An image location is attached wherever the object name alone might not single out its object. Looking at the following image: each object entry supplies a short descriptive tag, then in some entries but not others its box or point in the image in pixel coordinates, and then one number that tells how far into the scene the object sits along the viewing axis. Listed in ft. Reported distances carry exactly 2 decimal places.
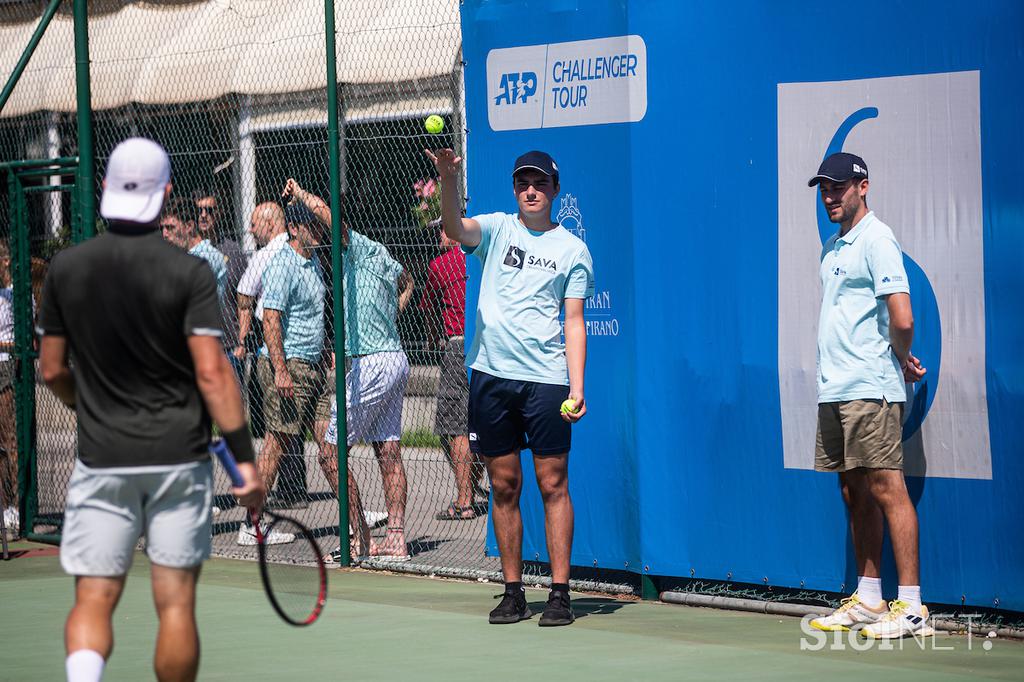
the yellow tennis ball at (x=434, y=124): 46.66
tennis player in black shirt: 28.56
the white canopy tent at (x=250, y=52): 57.55
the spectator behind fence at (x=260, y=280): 61.06
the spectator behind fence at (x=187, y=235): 63.83
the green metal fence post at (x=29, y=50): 57.17
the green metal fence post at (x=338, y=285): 52.77
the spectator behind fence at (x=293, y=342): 56.84
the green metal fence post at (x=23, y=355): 61.06
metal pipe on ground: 41.23
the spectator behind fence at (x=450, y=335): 57.50
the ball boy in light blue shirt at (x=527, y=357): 43.18
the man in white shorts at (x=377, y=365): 54.33
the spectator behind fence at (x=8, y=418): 62.19
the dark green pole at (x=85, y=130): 58.59
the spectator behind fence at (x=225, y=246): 63.85
